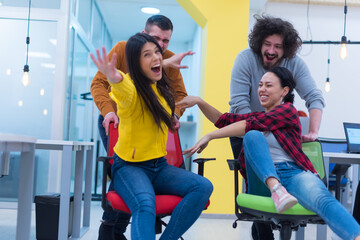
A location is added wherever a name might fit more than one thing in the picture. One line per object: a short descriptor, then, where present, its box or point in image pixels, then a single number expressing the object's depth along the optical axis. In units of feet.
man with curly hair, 7.54
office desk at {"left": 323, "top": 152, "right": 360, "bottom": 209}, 8.12
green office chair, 5.57
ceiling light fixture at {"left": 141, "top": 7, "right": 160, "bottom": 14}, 20.93
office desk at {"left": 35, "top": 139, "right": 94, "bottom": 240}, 8.88
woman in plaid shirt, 5.30
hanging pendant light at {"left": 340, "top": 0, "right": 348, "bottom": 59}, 16.51
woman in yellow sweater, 5.62
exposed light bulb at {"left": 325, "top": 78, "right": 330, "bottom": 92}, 19.92
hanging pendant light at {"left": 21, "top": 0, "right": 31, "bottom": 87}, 14.05
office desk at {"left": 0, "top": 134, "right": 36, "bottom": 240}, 5.42
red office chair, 5.84
